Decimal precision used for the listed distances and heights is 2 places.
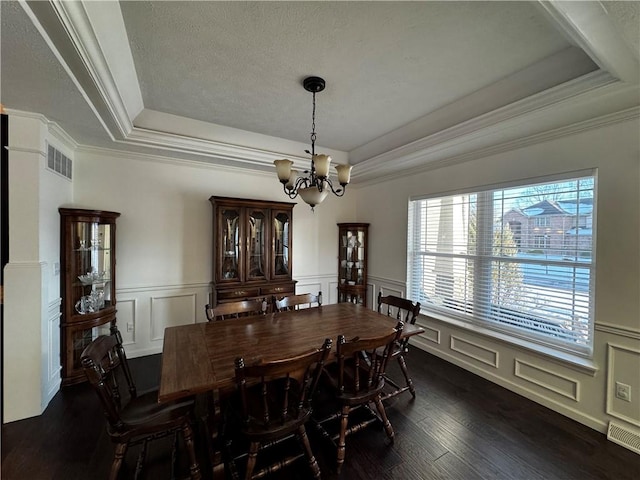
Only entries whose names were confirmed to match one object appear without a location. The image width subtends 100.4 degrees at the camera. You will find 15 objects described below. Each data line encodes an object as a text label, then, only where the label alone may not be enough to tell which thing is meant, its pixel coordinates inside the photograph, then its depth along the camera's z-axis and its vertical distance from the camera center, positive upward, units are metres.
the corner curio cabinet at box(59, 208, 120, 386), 2.70 -0.49
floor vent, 1.99 -1.51
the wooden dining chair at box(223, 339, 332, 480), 1.42 -1.10
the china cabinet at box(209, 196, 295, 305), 3.48 -0.18
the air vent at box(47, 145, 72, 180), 2.49 +0.72
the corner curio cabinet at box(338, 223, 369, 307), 4.62 -0.43
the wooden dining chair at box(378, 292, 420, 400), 2.53 -1.09
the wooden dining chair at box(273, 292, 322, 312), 2.89 -0.72
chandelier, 2.20 +0.53
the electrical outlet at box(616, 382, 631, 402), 2.07 -1.19
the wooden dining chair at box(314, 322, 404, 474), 1.75 -1.12
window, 2.40 -0.25
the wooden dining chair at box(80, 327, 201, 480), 1.46 -1.11
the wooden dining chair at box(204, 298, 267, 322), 2.51 -0.73
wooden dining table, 1.52 -0.81
